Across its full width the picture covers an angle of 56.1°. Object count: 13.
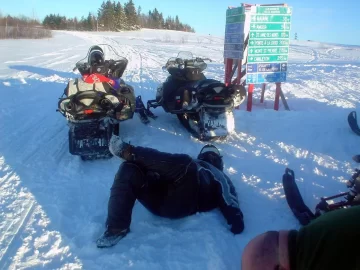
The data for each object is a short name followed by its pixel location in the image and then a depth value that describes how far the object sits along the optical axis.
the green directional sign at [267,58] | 6.90
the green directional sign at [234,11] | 6.89
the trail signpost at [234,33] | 6.92
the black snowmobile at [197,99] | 5.05
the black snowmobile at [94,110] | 4.61
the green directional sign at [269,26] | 6.74
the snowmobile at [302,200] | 2.72
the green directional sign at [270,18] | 6.69
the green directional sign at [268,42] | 6.82
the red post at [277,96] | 7.35
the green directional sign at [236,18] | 6.80
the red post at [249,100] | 7.05
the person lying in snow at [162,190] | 2.79
